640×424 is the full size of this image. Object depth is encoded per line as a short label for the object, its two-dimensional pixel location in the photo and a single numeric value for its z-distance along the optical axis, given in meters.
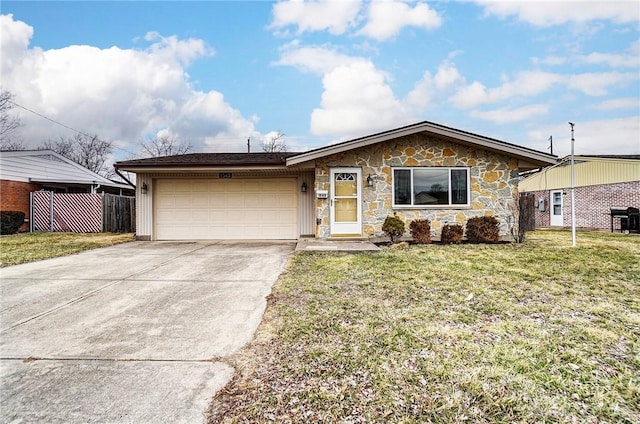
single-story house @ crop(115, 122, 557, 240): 9.88
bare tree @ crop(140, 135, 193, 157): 34.62
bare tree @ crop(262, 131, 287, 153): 33.34
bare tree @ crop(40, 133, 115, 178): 33.53
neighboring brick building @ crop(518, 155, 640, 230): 15.77
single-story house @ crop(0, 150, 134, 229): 14.66
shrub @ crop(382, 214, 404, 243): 9.53
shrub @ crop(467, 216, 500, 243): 9.82
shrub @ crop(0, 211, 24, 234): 13.33
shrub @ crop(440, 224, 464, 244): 9.79
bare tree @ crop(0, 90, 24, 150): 19.92
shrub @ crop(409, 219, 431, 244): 9.57
